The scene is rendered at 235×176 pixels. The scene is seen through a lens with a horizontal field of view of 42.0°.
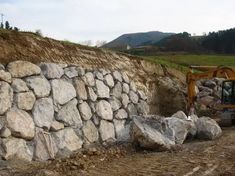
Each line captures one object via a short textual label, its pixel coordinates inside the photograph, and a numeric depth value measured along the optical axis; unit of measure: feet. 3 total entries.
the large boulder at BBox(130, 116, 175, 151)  24.11
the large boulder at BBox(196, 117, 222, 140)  28.87
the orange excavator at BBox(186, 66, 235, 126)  36.08
